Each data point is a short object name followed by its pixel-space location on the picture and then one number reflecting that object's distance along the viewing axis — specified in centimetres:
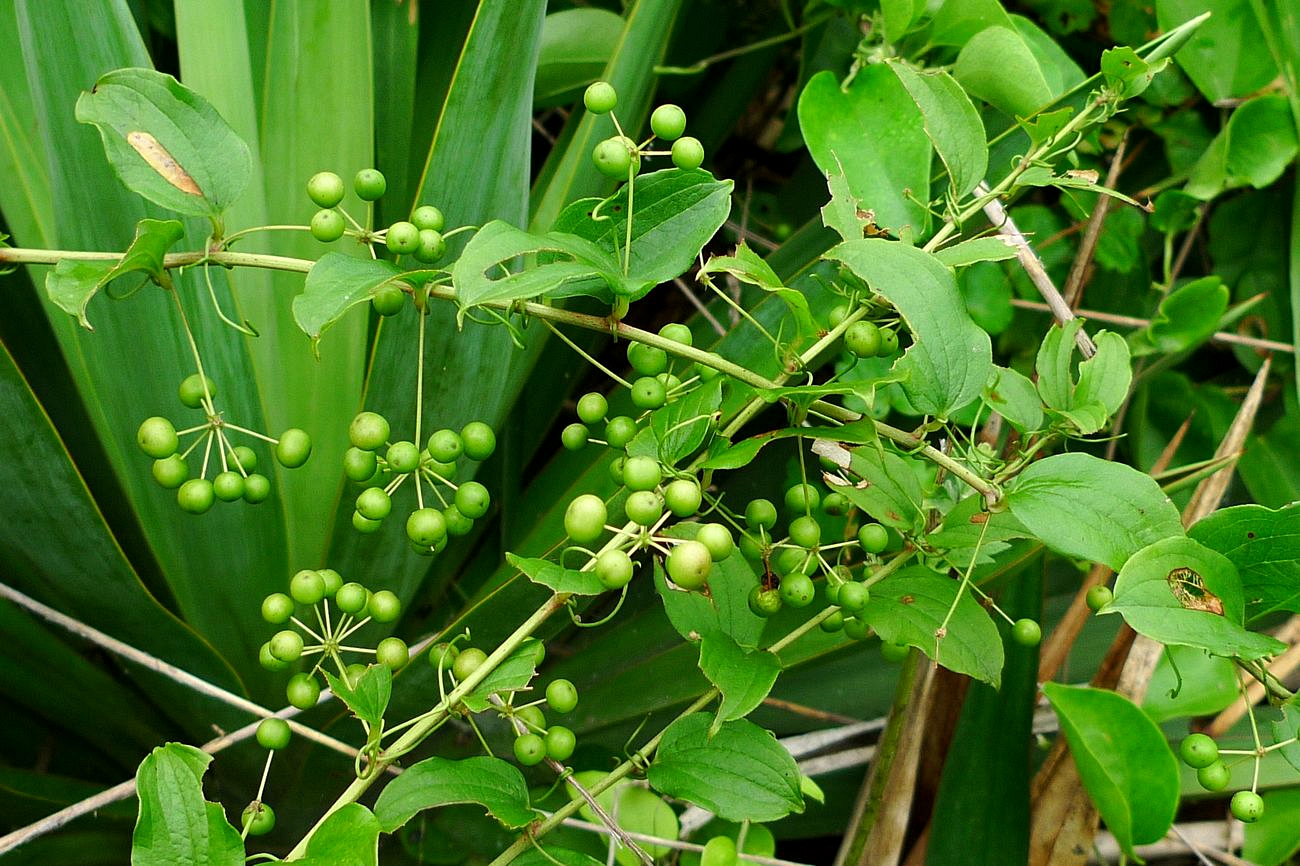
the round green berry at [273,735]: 59
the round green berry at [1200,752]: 59
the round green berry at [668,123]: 54
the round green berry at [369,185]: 60
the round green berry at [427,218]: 57
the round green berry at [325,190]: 56
